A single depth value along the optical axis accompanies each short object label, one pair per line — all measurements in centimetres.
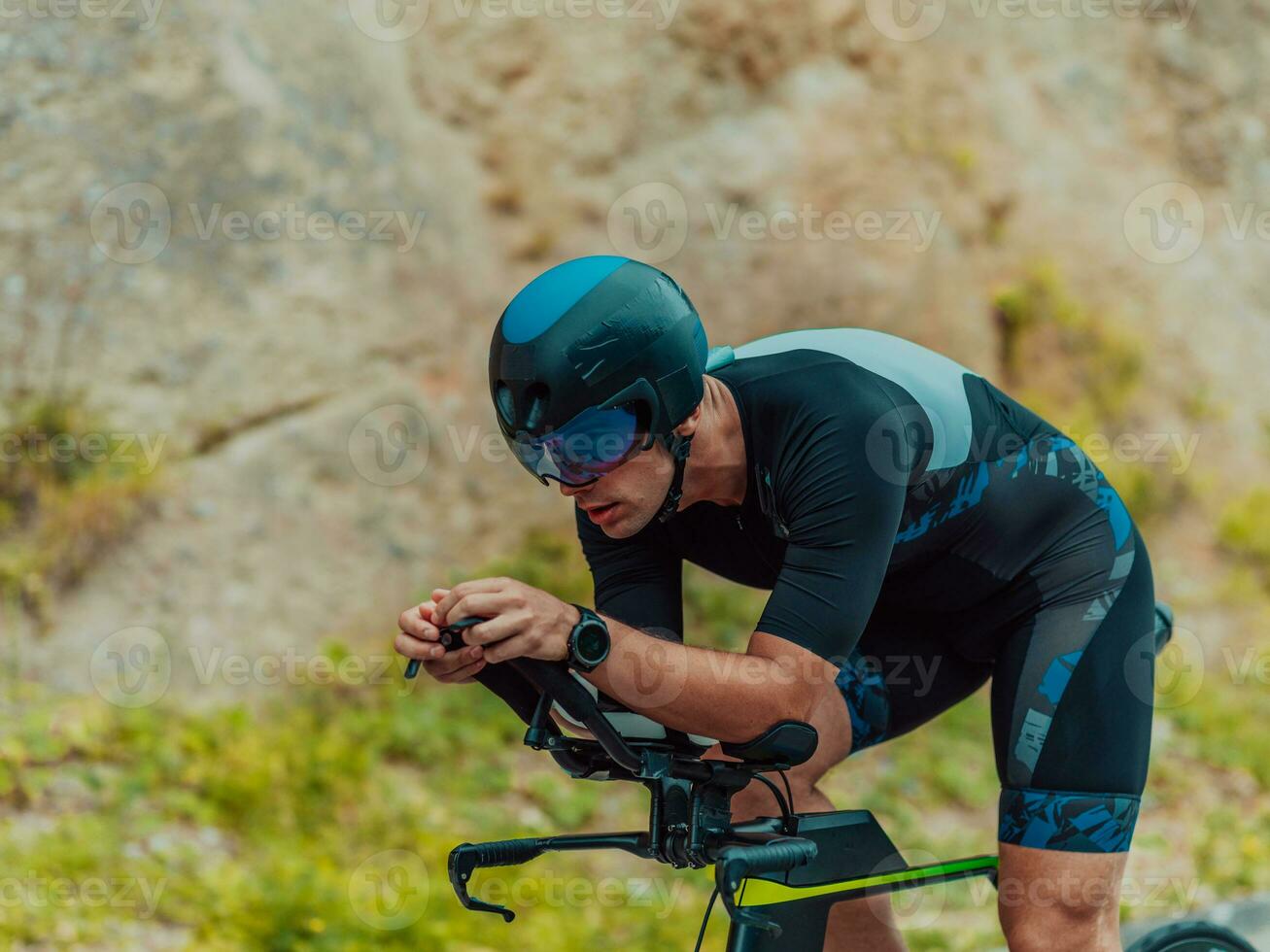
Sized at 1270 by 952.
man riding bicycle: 442
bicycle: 431
